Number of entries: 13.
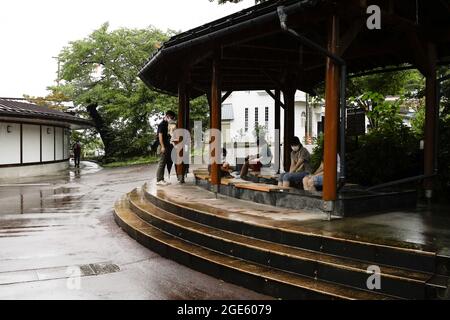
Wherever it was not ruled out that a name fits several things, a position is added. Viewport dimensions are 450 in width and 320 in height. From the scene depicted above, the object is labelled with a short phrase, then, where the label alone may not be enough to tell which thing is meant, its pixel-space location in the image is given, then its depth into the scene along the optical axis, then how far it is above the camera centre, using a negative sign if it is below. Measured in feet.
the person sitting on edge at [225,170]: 36.99 -1.52
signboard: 29.14 +2.15
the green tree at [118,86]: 93.45 +15.46
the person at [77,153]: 95.81 +0.06
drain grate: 18.15 -5.16
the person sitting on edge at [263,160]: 40.60 -0.73
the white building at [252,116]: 142.00 +12.95
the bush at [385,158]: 30.14 -0.37
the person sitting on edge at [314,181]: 22.68 -1.56
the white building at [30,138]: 65.98 +2.61
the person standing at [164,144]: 33.99 +0.75
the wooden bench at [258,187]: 23.53 -2.02
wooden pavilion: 19.11 +6.82
